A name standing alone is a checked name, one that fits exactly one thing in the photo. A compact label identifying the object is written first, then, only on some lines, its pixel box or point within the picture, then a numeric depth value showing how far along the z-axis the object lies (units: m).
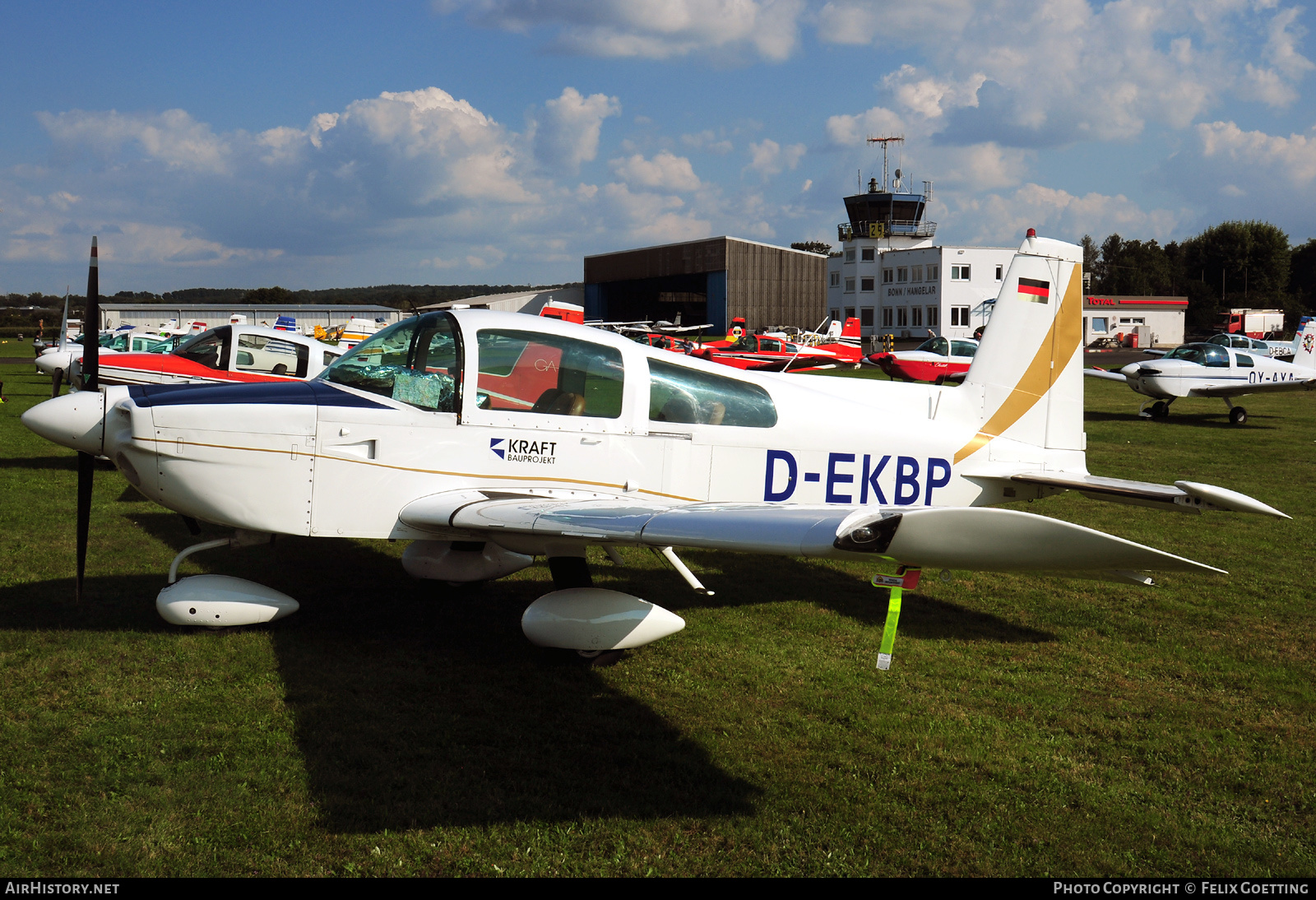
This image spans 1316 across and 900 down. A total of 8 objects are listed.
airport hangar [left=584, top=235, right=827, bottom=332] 64.56
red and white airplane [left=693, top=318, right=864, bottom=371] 35.56
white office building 64.44
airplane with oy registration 22.30
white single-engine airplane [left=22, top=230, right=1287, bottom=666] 5.15
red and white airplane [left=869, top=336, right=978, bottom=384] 28.25
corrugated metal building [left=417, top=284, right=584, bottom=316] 69.07
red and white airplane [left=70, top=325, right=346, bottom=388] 12.84
